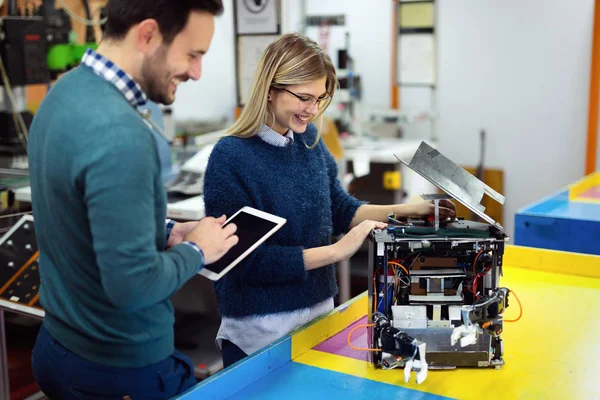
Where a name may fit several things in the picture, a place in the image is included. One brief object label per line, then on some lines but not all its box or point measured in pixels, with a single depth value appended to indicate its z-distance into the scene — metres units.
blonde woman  1.56
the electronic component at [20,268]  2.01
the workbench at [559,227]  2.65
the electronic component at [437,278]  1.40
